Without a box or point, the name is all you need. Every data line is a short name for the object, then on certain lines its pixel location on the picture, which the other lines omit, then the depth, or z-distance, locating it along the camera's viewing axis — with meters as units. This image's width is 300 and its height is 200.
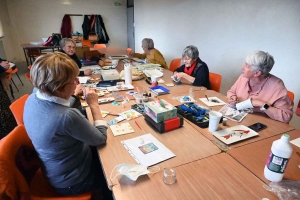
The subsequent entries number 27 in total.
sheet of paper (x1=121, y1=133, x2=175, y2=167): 1.04
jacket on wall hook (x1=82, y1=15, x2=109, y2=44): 7.11
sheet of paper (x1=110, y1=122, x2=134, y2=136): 1.30
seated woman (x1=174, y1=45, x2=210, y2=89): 2.31
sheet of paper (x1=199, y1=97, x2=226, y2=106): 1.78
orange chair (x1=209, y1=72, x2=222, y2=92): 2.42
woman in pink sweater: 1.49
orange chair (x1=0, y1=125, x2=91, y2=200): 0.92
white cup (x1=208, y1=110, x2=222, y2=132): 1.28
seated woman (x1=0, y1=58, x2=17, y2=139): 2.18
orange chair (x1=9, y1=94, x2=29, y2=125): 1.38
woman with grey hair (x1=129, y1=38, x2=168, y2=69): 3.42
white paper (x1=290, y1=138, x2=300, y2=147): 1.19
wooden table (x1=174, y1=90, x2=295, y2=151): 1.21
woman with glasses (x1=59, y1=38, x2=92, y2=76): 2.84
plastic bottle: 0.83
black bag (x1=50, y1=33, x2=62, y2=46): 5.43
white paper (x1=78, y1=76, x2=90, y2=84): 2.34
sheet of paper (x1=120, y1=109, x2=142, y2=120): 1.50
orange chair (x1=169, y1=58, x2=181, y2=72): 3.46
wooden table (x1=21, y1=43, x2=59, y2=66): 5.02
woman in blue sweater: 0.96
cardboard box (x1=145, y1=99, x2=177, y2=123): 1.30
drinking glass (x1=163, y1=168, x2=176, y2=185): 0.91
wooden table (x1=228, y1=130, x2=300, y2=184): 0.96
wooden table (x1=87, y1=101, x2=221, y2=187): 1.04
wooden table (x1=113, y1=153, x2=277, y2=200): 0.84
